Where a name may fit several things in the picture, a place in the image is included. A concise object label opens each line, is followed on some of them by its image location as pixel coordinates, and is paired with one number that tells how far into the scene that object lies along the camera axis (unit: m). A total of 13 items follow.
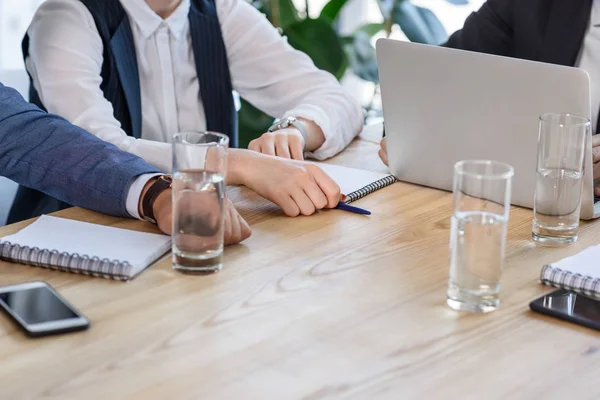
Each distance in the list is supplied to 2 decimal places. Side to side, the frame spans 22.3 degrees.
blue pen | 1.81
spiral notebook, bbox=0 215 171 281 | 1.57
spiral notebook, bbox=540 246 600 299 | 1.54
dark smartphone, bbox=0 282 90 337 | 1.43
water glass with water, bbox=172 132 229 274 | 1.58
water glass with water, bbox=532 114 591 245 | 1.69
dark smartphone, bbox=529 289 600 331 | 1.48
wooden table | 1.36
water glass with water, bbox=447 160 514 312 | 1.50
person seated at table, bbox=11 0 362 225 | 2.02
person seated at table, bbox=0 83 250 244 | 1.73
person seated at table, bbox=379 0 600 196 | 2.24
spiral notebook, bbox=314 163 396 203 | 1.88
